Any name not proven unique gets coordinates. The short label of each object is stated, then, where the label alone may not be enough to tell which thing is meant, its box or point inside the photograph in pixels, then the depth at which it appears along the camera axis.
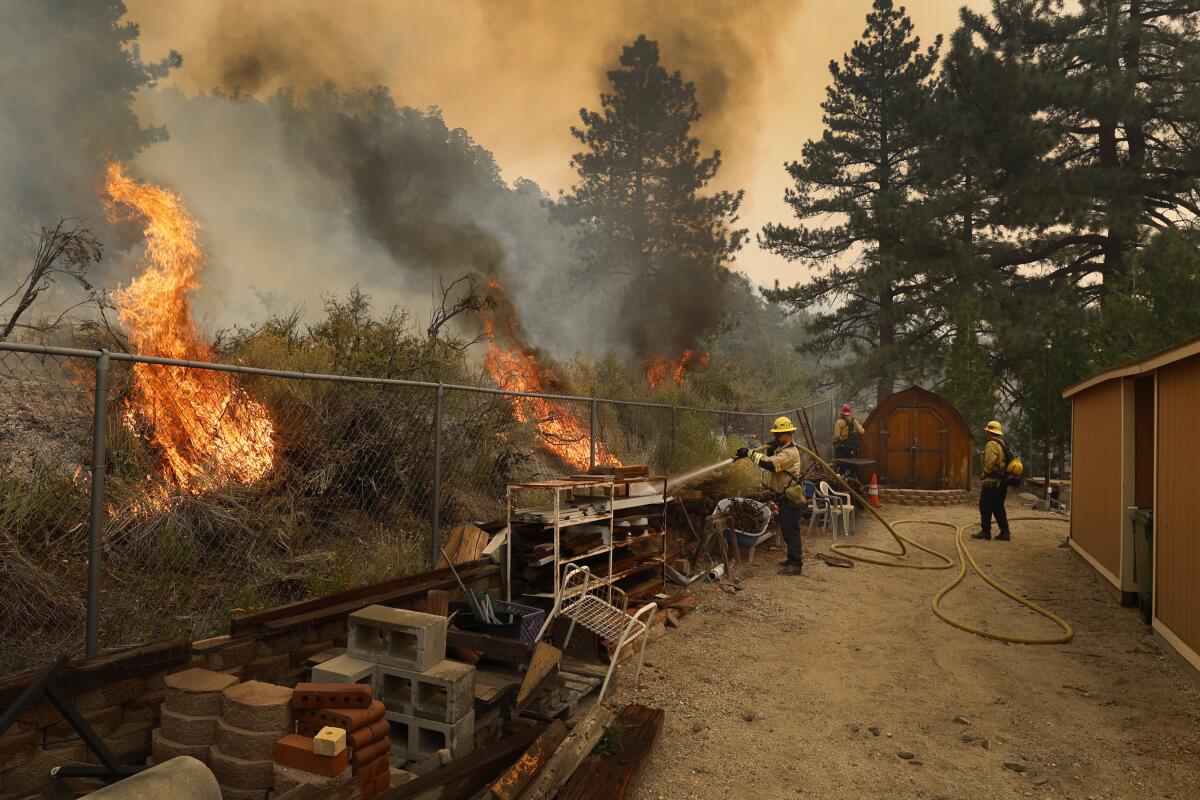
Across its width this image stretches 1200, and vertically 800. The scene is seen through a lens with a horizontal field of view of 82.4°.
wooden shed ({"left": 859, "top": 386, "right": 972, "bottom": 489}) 18.44
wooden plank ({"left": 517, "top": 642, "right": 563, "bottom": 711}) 4.41
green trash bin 7.52
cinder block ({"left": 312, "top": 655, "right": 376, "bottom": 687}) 3.85
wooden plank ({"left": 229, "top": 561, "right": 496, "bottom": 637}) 4.15
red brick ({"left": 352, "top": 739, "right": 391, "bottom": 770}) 3.16
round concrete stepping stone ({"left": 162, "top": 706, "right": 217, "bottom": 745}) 3.29
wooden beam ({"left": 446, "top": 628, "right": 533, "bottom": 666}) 4.68
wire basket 5.48
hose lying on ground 7.11
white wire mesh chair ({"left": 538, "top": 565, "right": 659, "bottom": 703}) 5.81
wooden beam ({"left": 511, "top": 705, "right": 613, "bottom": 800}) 3.67
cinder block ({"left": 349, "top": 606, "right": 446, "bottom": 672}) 3.94
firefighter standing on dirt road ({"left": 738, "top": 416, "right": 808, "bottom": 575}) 9.92
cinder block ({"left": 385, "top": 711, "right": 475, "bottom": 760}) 3.81
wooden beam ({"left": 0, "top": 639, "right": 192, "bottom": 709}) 3.07
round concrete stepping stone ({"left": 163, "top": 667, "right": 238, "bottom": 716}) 3.31
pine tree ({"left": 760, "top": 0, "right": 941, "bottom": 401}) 24.97
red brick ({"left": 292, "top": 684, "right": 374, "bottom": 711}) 3.27
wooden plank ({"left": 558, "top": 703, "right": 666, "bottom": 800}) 3.80
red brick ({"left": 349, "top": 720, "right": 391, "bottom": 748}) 3.18
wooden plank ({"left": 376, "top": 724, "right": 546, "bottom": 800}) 3.24
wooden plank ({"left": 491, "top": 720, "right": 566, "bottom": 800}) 3.49
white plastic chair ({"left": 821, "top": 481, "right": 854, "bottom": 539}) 12.88
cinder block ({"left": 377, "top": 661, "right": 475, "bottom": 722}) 3.84
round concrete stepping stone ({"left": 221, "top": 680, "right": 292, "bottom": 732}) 3.21
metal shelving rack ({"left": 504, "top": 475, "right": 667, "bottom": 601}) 6.14
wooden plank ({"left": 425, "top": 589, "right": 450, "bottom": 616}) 5.07
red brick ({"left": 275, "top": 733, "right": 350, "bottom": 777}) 3.03
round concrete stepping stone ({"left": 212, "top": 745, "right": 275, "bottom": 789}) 3.13
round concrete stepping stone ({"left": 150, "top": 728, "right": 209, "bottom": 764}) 3.27
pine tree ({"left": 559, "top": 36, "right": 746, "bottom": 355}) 30.69
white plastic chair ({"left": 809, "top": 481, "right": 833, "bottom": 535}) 13.12
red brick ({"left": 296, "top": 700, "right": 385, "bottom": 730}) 3.19
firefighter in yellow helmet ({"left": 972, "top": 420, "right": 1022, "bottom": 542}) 11.97
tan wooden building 6.19
